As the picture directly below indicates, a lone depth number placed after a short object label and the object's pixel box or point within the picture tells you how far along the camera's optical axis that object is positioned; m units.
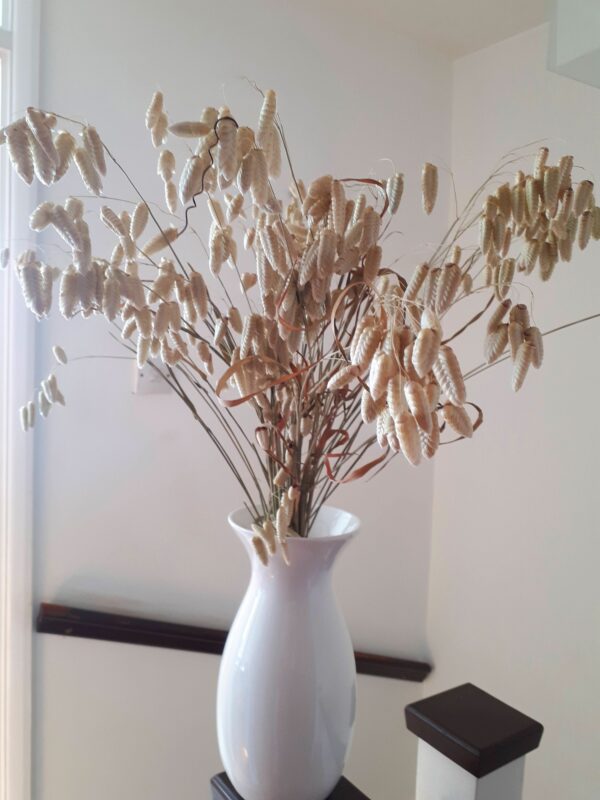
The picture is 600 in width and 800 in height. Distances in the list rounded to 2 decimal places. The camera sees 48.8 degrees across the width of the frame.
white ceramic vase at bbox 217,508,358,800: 0.80
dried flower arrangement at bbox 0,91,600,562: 0.56
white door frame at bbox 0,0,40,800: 1.23
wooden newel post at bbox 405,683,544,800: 0.69
